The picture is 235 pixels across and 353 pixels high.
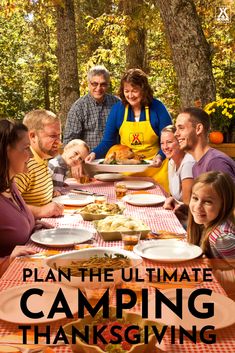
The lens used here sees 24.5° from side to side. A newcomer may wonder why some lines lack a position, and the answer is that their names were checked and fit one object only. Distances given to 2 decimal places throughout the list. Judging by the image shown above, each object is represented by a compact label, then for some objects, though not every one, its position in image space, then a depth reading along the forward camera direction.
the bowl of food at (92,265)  1.64
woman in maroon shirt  2.49
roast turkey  4.11
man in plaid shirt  5.03
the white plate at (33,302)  1.50
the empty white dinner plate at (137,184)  3.83
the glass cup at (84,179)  4.09
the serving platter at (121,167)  4.01
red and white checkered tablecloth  1.38
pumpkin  5.29
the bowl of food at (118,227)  2.36
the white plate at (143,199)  3.19
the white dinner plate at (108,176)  4.14
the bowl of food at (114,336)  1.24
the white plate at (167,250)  2.06
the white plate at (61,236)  2.29
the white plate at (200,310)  1.47
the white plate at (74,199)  3.18
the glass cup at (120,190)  3.41
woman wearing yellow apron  4.43
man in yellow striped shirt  3.02
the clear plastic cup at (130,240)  2.24
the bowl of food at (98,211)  2.75
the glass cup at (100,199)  3.18
